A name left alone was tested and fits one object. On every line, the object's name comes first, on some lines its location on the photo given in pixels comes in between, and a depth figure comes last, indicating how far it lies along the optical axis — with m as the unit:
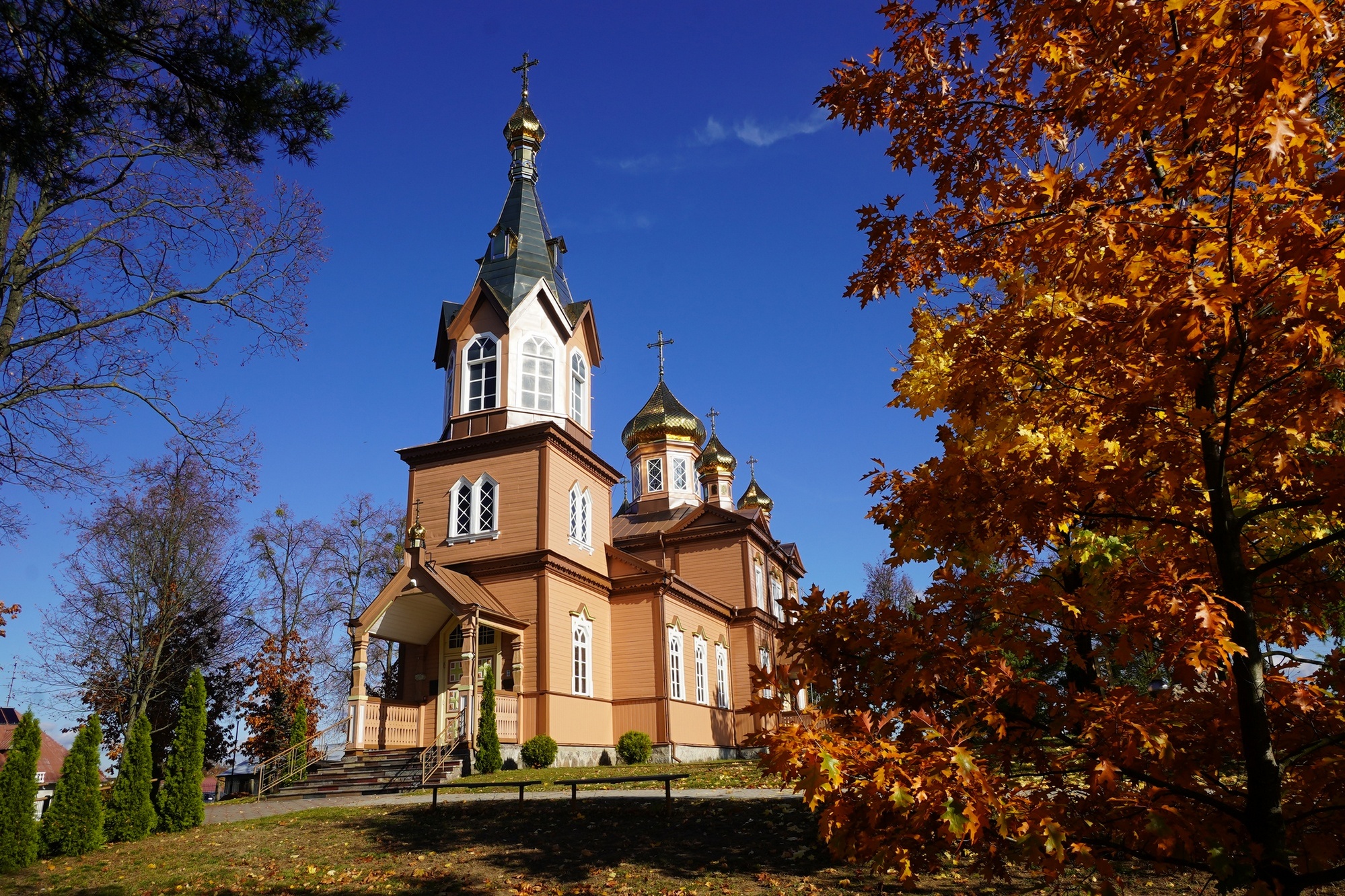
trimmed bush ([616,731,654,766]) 22.83
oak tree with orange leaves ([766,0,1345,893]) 3.00
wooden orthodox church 20.36
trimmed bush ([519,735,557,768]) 19.66
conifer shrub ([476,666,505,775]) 18.27
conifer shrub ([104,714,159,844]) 12.39
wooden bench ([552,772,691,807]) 10.42
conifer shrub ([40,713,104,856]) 11.59
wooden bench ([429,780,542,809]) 12.05
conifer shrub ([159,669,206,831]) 13.09
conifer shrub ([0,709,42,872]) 10.87
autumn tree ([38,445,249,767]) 25.44
